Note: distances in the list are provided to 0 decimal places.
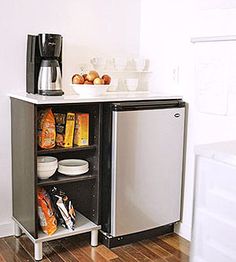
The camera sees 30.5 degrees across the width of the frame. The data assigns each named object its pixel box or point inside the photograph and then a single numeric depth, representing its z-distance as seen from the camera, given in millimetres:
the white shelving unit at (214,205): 1868
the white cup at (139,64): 3301
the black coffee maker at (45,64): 2752
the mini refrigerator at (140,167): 2738
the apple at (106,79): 2883
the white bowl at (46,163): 2639
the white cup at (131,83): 3293
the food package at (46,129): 2633
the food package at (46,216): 2684
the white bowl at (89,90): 2762
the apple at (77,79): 2826
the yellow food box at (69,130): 2752
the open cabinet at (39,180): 2613
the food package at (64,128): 2746
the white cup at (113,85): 3281
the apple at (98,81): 2803
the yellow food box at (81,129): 2781
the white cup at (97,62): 3137
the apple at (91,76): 2840
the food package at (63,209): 2779
